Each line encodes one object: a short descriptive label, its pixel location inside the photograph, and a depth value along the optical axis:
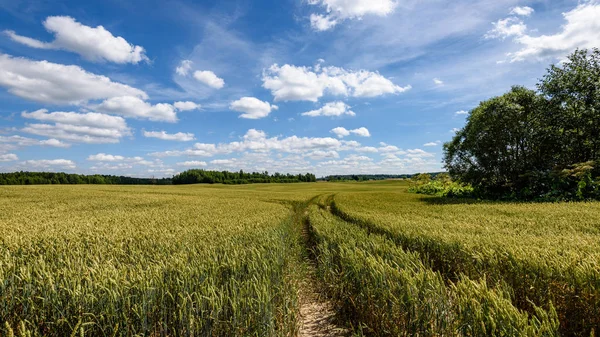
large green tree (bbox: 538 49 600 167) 27.86
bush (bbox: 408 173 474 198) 39.58
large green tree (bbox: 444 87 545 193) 29.69
